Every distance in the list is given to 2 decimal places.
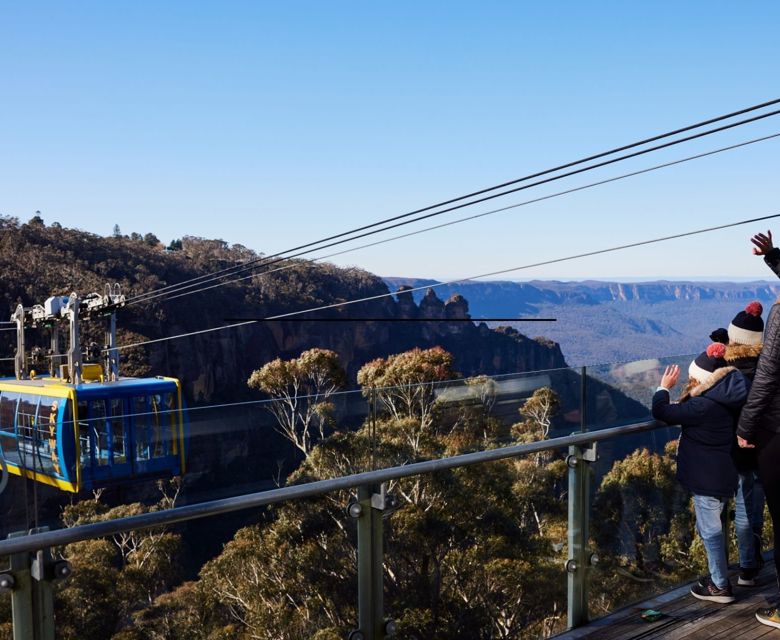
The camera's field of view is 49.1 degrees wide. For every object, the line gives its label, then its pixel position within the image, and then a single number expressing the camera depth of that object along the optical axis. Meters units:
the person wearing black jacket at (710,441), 3.63
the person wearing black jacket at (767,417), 3.14
